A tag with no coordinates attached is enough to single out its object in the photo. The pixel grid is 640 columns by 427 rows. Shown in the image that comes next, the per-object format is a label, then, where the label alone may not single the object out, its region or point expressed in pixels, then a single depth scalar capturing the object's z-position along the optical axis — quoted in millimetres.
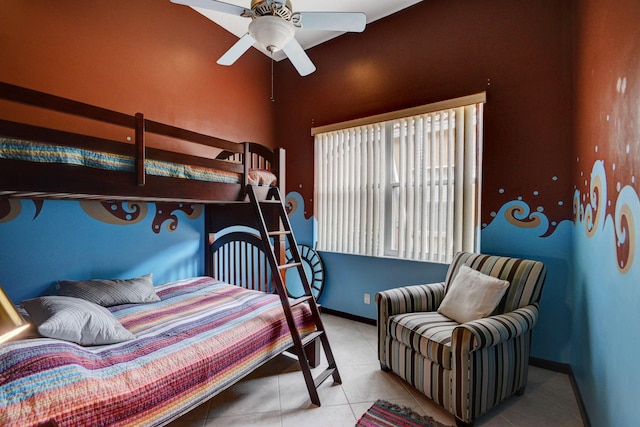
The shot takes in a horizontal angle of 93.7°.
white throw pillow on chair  1991
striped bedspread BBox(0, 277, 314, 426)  1097
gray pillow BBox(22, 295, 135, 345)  1454
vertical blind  2668
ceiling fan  1710
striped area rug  1722
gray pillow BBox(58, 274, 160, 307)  2137
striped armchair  1650
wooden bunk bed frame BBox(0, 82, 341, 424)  1358
